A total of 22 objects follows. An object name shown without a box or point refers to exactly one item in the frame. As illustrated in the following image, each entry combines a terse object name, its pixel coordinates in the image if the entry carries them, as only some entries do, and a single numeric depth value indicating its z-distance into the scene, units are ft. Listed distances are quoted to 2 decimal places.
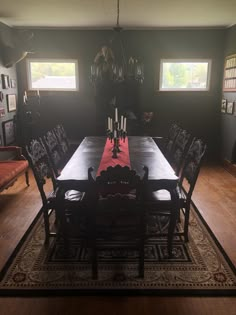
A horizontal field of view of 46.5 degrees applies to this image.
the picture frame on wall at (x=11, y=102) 16.23
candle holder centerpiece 9.98
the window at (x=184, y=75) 17.87
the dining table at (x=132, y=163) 7.34
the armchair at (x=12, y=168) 10.79
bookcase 15.60
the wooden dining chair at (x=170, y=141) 11.39
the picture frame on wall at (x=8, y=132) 15.62
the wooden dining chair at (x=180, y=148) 9.65
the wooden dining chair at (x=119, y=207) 6.20
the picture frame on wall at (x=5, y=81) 15.29
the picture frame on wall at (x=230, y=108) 15.90
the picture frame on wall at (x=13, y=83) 16.81
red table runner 8.77
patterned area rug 6.57
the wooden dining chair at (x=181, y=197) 7.62
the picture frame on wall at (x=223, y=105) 16.94
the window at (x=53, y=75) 17.88
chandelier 9.66
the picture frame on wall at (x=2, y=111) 15.14
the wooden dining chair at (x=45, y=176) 7.80
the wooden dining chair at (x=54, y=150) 9.73
